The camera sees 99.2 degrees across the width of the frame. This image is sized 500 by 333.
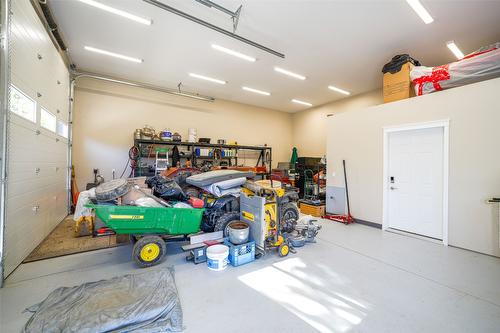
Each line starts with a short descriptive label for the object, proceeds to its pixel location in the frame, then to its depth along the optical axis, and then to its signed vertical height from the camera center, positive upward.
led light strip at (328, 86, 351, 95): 6.82 +2.58
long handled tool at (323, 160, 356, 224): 5.11 -1.21
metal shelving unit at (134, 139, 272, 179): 6.33 +0.46
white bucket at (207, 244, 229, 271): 2.74 -1.19
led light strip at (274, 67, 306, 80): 5.55 +2.56
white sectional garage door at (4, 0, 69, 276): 2.55 +0.40
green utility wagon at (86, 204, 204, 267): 2.57 -0.77
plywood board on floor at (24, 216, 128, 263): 3.15 -1.32
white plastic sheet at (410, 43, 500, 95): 3.46 +1.71
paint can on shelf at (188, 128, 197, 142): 7.18 +1.05
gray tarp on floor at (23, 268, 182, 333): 1.71 -1.28
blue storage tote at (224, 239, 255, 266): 2.90 -1.21
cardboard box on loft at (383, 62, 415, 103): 4.39 +1.78
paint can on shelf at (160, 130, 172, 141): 6.51 +0.92
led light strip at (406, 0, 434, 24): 3.17 +2.47
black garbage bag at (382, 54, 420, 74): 4.40 +2.25
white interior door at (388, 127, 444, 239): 3.96 -0.24
